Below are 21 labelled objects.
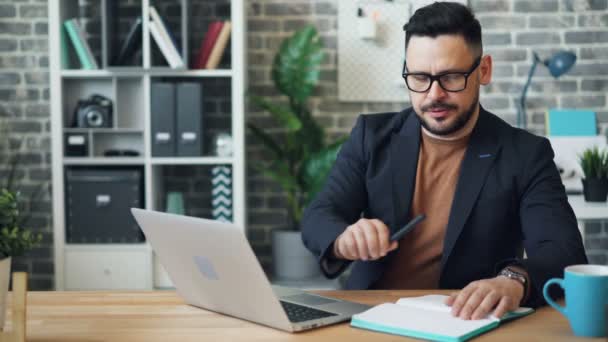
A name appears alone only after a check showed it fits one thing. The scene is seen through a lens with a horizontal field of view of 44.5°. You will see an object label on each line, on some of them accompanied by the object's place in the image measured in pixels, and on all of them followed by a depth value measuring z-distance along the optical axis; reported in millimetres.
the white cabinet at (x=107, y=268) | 3584
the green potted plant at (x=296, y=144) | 3576
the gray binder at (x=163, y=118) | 3543
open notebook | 1249
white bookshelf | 3537
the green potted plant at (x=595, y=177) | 3107
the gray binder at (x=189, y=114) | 3549
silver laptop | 1283
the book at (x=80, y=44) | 3574
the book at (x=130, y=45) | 3525
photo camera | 3633
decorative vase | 3611
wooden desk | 1290
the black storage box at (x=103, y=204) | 3545
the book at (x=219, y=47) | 3570
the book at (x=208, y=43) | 3578
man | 1809
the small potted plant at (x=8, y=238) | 1222
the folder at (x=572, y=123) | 3814
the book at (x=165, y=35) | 3527
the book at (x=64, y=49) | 3570
